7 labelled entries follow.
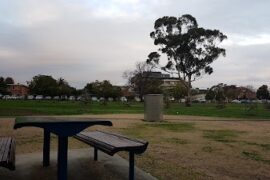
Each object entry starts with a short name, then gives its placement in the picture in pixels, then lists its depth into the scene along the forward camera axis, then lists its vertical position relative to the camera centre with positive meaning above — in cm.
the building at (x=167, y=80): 6504 +534
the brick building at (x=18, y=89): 7255 +199
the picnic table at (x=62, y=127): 256 -38
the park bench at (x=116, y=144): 275 -64
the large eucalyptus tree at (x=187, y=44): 2661 +639
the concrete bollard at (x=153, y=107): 1011 -50
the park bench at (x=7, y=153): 246 -74
